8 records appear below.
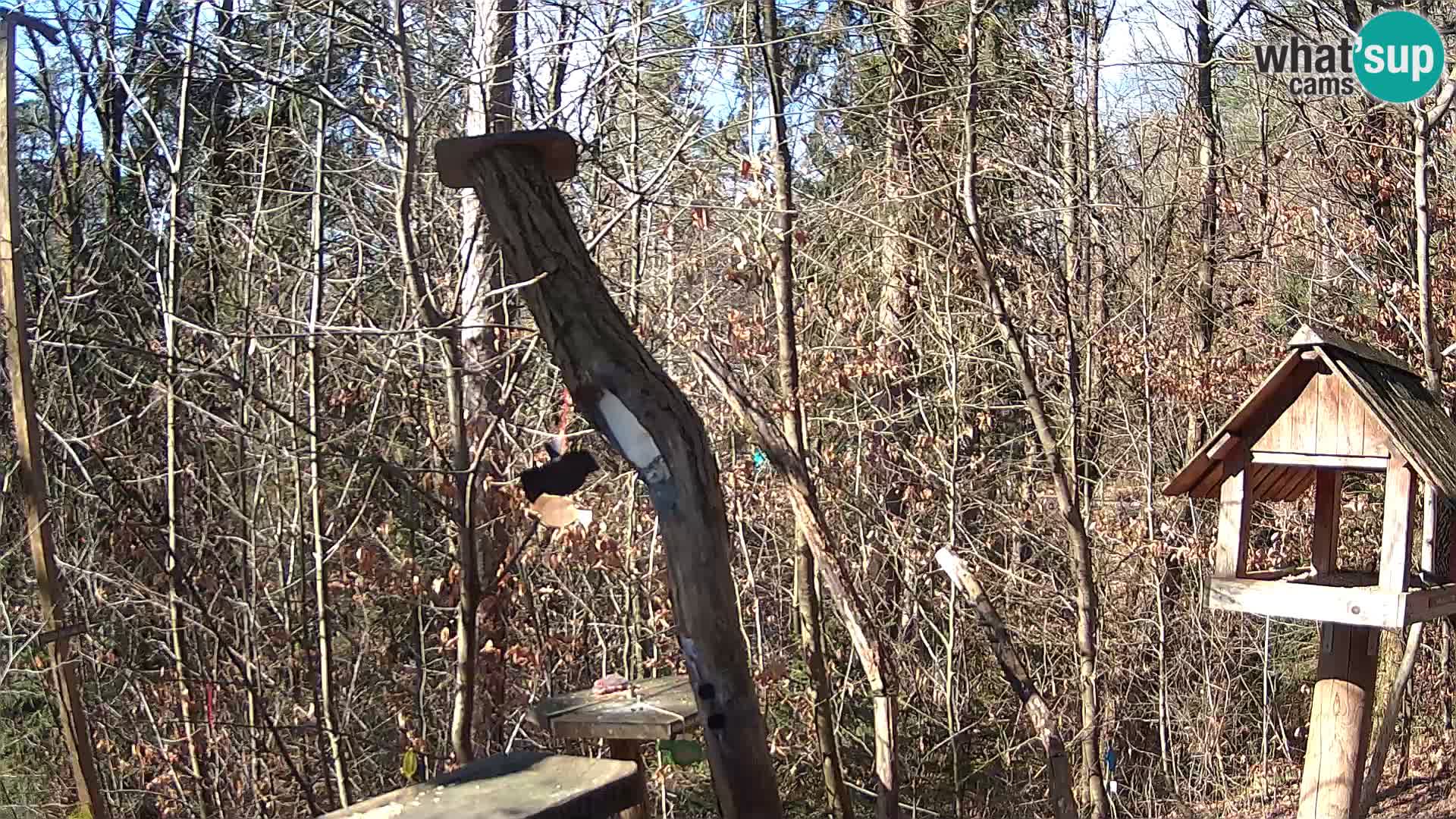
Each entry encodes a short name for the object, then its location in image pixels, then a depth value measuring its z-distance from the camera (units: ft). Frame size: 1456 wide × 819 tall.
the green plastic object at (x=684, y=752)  13.07
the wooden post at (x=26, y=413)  10.21
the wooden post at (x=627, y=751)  12.69
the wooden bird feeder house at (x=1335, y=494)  10.46
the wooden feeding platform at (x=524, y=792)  8.95
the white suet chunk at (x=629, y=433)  9.38
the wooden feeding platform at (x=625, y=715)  11.00
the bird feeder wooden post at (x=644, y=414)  9.37
